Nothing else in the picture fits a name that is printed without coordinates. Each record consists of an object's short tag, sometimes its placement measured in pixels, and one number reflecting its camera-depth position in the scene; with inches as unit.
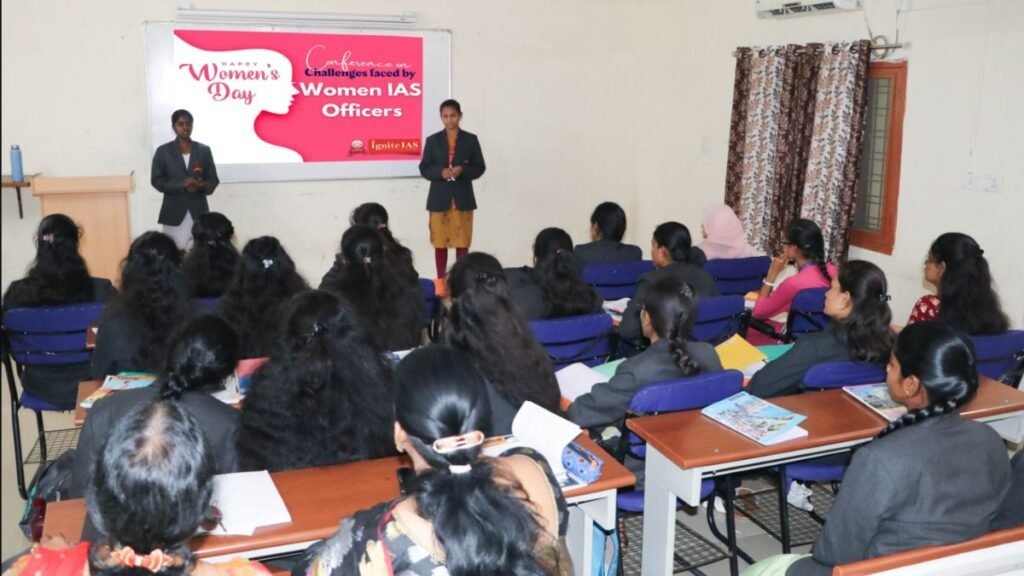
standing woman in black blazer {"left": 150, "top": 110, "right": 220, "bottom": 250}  247.4
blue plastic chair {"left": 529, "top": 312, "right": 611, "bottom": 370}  147.6
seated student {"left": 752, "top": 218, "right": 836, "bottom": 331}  183.0
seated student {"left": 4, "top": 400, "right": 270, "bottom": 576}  53.7
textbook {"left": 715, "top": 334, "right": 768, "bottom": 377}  139.3
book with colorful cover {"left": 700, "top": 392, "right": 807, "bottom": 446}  105.9
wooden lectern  242.2
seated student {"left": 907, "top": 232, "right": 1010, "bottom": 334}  148.7
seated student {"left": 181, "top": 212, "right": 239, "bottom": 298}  167.3
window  236.4
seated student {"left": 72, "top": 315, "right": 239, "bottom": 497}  94.6
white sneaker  150.7
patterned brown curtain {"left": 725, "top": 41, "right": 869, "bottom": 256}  252.4
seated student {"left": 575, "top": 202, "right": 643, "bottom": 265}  204.5
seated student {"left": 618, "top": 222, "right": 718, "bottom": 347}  173.6
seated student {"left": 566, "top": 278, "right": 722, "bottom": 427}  116.2
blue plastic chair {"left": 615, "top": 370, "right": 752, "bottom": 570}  110.6
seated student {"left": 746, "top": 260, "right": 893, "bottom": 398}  125.6
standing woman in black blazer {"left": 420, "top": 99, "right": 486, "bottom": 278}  269.7
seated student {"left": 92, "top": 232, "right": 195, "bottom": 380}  131.3
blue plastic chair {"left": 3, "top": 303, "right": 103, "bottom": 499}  145.6
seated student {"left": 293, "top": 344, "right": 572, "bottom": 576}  58.3
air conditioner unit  240.7
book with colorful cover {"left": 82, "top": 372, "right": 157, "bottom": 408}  112.7
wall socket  207.3
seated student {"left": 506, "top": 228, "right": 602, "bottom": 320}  156.5
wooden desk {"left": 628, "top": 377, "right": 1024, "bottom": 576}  102.0
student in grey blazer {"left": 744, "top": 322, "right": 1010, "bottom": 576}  81.9
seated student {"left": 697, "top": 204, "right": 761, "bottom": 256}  224.8
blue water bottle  243.3
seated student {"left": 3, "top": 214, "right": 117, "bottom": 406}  152.3
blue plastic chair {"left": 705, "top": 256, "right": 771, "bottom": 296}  203.8
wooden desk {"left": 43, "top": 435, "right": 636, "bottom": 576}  81.7
